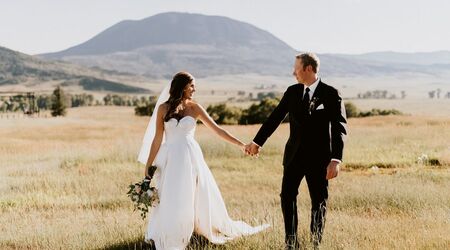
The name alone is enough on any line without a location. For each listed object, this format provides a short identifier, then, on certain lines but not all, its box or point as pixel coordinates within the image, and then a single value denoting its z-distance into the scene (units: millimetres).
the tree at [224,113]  68188
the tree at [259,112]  64438
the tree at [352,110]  80175
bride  8164
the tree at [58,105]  100812
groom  7293
